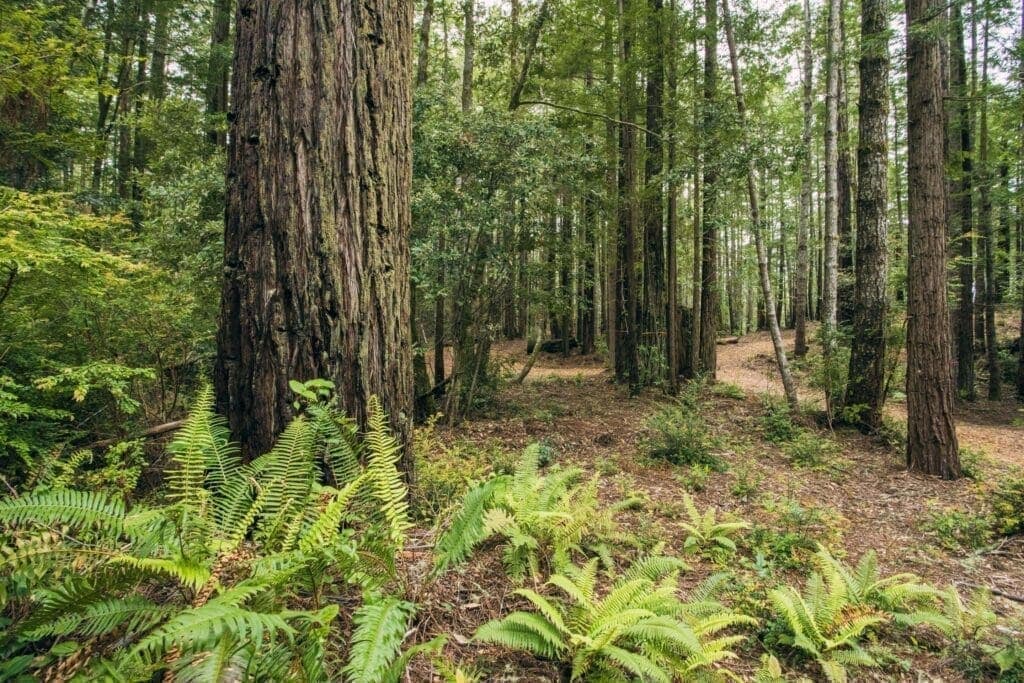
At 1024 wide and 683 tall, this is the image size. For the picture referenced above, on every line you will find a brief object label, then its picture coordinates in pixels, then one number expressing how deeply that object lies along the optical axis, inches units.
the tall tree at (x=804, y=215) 503.2
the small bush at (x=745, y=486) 212.0
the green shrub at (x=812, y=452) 261.3
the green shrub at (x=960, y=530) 177.8
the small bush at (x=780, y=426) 302.7
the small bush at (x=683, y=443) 250.5
